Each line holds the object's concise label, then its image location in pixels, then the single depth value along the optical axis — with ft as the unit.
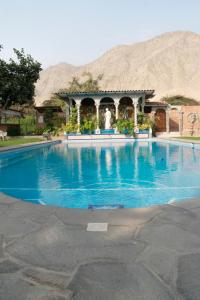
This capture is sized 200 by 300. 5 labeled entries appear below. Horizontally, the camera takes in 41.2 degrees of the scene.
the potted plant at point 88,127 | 75.05
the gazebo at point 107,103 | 75.92
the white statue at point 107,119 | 76.07
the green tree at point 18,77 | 88.84
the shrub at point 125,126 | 73.36
